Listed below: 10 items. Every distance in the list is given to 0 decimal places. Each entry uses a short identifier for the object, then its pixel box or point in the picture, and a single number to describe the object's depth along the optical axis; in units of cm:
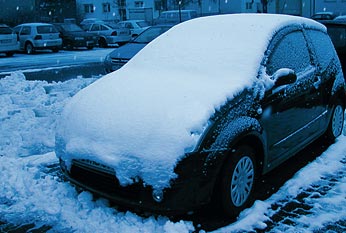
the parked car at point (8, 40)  2016
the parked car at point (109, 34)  2620
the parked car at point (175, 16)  3173
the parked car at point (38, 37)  2223
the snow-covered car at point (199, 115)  355
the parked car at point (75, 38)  2469
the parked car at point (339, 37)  941
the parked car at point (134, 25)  2792
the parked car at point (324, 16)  3426
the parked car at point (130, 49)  1130
